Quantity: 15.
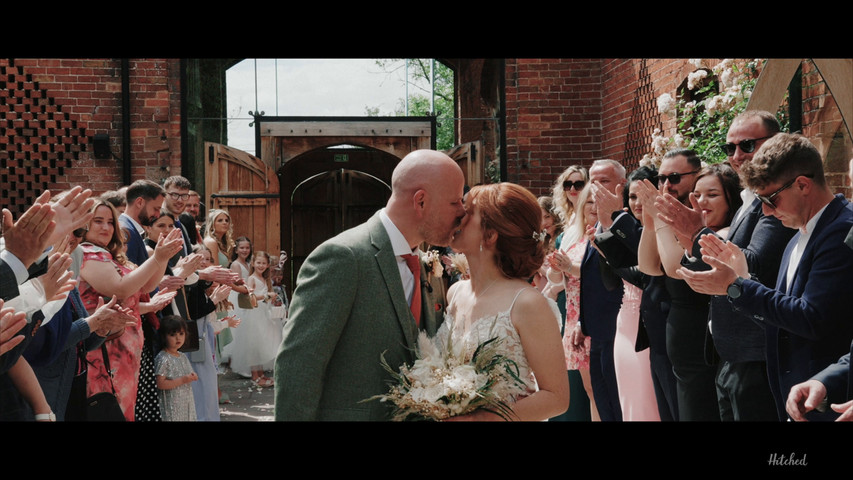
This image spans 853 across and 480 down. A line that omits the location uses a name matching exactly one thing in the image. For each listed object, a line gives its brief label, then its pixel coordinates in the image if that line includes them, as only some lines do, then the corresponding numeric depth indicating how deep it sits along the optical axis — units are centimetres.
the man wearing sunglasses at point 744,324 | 348
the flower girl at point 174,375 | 538
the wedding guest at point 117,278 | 459
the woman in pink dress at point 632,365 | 471
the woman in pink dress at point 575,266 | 541
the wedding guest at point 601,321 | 510
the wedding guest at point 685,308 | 397
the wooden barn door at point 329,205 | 1764
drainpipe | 992
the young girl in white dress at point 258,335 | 1015
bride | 262
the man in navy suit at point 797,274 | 297
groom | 238
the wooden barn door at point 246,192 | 1060
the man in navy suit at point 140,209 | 537
